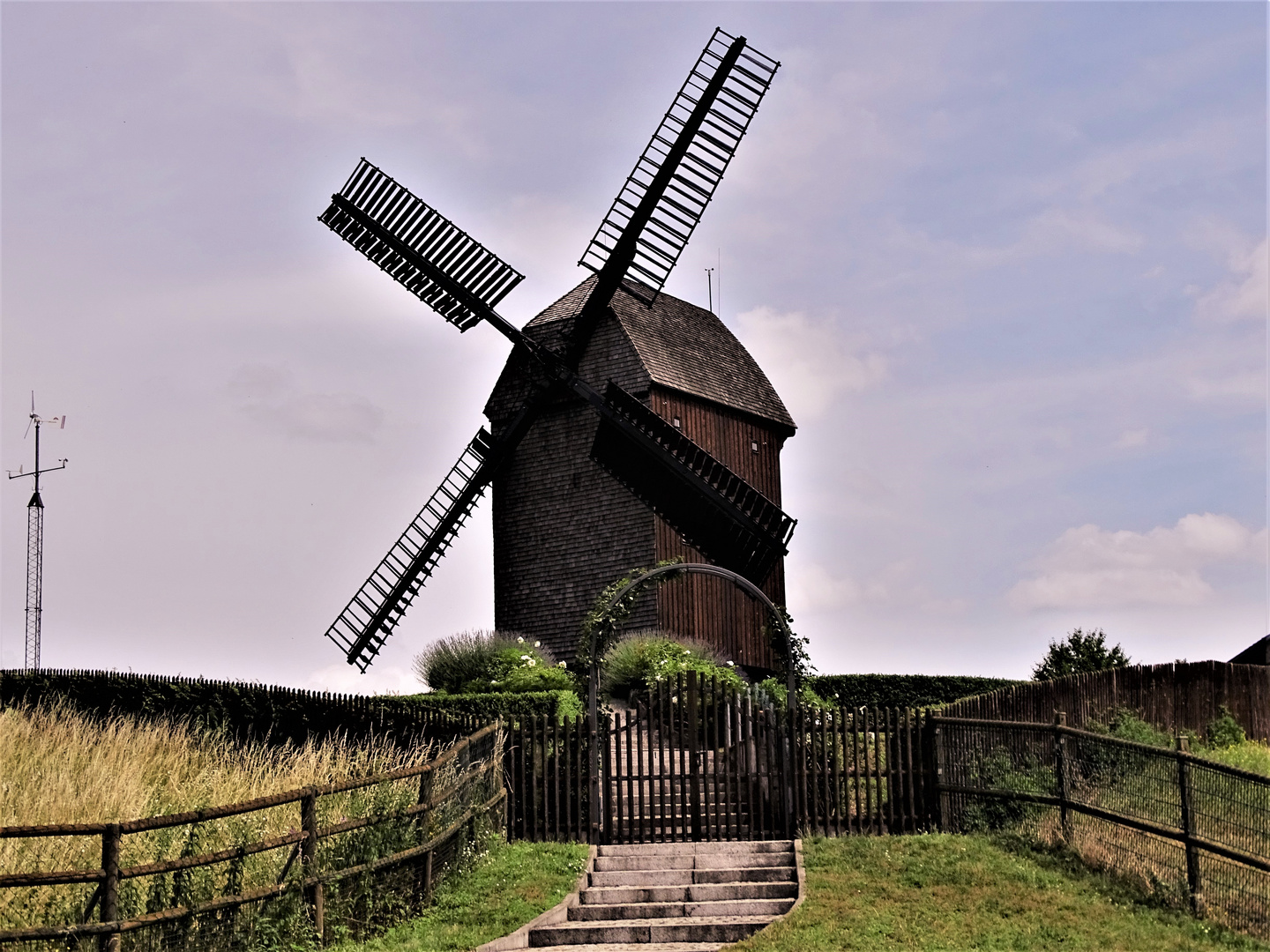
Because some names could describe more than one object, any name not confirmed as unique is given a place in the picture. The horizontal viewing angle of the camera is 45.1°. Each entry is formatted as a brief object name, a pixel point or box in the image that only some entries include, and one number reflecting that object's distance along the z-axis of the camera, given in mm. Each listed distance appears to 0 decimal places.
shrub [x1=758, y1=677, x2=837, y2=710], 21861
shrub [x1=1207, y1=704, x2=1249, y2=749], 25531
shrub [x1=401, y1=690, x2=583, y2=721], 21125
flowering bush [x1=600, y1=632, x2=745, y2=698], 24438
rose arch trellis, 17750
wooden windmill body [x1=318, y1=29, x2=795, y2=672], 26328
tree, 27422
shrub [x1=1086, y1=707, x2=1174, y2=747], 20547
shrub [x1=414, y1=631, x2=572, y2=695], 25094
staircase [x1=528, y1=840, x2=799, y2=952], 14164
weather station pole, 32531
